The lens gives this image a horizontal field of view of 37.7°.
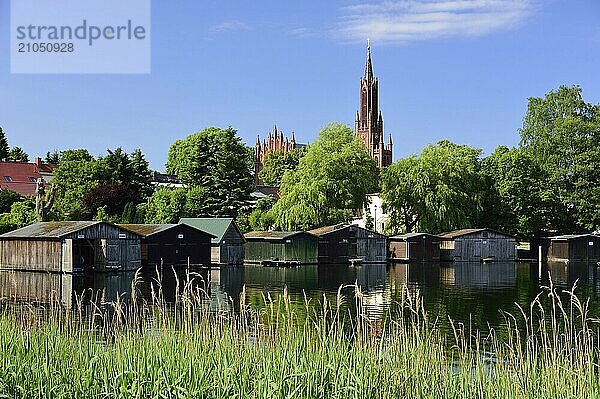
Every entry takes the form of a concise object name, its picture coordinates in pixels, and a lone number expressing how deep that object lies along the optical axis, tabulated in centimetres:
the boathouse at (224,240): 5103
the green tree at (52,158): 10794
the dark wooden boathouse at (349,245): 5509
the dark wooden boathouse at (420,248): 5750
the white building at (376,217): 7071
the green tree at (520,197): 6106
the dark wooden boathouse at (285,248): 5341
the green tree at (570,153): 6138
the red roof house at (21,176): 8569
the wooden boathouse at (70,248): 4081
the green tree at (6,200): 6631
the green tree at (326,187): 5819
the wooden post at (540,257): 5334
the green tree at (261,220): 6078
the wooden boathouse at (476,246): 5769
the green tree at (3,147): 10175
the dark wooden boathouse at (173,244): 4669
